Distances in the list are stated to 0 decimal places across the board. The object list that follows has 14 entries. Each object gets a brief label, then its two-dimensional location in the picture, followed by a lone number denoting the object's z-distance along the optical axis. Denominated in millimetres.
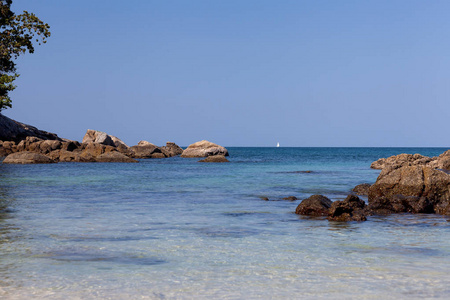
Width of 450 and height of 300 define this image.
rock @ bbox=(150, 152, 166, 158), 71544
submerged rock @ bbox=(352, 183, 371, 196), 21922
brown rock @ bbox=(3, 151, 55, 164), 46094
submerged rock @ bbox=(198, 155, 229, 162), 59066
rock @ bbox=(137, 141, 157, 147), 73188
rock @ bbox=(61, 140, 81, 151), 60625
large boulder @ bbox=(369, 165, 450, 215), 15102
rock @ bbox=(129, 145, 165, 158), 69125
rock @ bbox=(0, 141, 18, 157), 62406
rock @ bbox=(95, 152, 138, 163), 55531
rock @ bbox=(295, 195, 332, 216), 14195
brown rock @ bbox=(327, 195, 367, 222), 13234
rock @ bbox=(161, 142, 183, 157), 85100
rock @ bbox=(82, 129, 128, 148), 69562
